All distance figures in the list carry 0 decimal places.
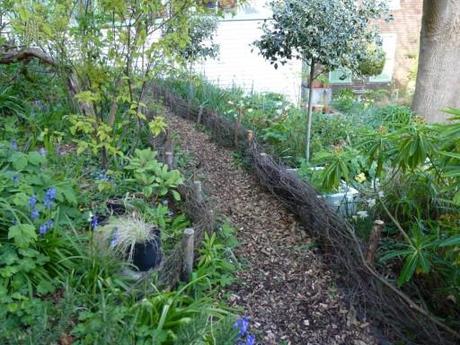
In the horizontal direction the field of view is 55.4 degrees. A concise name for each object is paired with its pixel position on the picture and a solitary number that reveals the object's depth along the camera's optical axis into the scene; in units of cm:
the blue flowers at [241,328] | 197
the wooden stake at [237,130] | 543
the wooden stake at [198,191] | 340
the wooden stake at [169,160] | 400
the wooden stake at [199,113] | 645
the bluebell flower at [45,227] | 242
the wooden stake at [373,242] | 276
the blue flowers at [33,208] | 246
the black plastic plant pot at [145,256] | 269
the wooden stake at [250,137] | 500
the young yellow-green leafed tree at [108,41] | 349
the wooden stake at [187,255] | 264
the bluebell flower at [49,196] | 254
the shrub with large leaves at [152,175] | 328
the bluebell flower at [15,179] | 264
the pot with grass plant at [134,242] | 265
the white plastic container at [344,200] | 364
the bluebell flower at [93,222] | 267
